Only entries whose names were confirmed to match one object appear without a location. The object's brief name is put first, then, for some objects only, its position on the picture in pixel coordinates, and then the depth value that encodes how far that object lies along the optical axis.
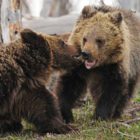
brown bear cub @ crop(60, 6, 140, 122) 18.77
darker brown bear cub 16.56
